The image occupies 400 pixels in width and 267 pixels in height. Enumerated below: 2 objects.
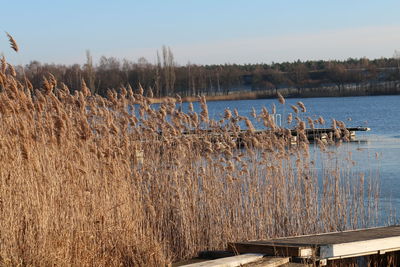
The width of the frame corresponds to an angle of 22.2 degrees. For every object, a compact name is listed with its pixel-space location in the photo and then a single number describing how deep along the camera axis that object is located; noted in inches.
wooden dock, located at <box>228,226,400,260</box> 345.6
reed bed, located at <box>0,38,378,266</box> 340.3
